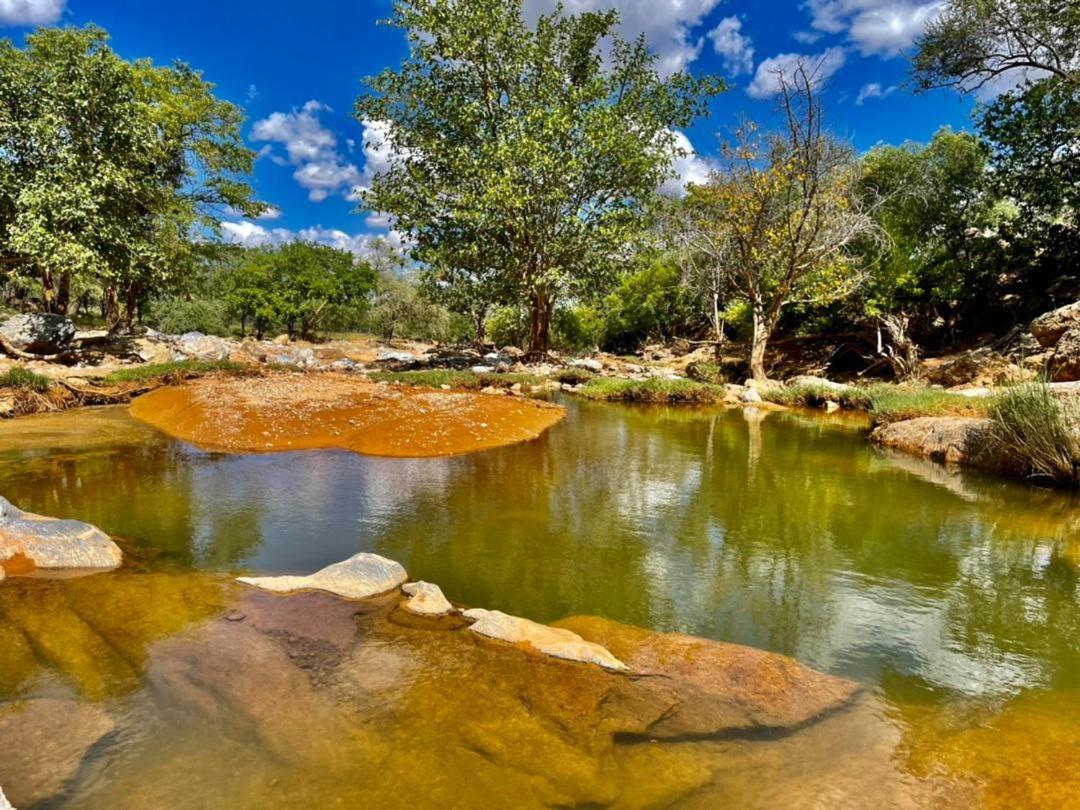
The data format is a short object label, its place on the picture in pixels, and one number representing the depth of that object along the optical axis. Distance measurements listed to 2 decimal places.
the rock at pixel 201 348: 24.92
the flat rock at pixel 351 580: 4.61
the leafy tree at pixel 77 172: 16.62
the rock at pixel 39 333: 19.23
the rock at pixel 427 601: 4.36
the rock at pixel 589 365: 26.52
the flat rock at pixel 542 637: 3.78
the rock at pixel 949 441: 9.69
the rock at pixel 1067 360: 12.32
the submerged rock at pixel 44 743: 2.52
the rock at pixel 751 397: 19.53
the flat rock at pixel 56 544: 4.84
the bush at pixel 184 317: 44.00
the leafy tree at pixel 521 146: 21.89
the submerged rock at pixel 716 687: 3.24
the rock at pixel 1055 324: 14.76
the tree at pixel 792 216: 20.39
